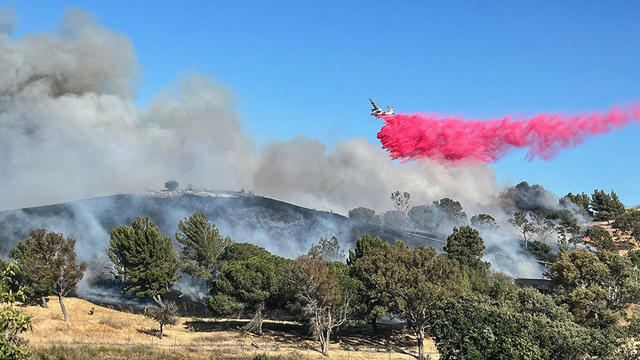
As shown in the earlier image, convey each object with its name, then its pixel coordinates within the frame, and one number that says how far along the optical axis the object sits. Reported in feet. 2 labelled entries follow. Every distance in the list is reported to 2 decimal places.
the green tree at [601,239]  457.27
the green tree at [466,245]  374.47
